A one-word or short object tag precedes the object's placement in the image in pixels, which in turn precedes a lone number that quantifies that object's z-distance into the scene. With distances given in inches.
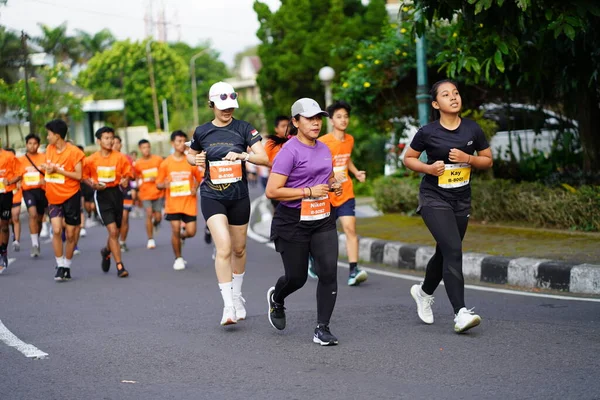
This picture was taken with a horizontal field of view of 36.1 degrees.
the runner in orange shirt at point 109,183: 441.1
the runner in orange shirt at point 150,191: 606.9
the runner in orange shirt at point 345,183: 380.2
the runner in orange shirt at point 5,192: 482.6
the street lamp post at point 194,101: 2775.8
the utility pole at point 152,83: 2486.5
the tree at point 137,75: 2591.0
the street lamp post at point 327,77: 886.4
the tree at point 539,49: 369.4
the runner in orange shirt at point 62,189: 422.9
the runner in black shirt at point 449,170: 272.7
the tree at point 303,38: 1277.1
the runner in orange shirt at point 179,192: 478.0
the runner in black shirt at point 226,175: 296.2
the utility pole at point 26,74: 1054.4
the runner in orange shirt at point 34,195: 559.5
